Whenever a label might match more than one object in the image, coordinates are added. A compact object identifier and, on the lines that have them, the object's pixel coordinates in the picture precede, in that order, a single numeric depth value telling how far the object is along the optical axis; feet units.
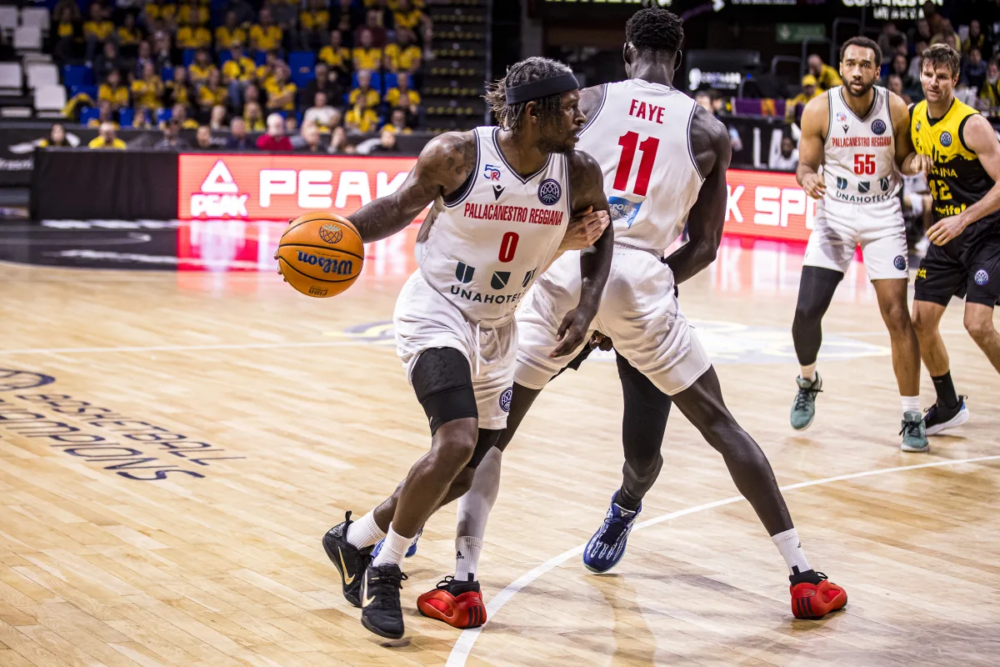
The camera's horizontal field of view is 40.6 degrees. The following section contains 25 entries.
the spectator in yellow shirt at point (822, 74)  63.67
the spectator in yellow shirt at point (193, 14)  76.18
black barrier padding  57.98
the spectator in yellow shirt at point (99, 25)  75.15
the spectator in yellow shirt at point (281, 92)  71.26
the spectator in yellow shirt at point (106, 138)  59.36
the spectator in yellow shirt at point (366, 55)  76.18
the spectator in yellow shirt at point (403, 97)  72.64
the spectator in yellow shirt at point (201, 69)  71.92
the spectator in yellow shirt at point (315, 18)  78.83
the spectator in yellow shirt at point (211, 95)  70.59
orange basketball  13.66
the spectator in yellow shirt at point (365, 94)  70.54
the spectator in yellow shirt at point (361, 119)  70.13
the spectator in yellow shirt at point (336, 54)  75.46
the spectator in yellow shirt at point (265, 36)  76.28
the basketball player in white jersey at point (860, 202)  23.63
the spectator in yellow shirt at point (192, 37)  75.87
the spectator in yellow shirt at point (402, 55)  77.30
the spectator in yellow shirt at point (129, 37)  75.20
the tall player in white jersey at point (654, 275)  15.31
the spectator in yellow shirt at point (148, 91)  70.61
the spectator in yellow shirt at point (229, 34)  76.07
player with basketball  13.83
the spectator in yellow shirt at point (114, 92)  69.97
